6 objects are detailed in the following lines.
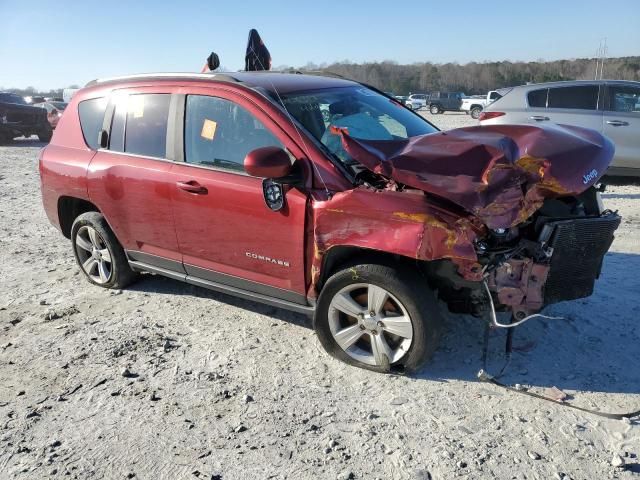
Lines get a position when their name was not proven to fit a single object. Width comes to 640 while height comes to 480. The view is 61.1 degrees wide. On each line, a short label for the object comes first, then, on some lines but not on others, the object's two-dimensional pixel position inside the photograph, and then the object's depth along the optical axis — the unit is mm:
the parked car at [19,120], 17219
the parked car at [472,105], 38806
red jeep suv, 2969
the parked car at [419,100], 48312
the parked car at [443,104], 46500
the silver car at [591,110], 8164
